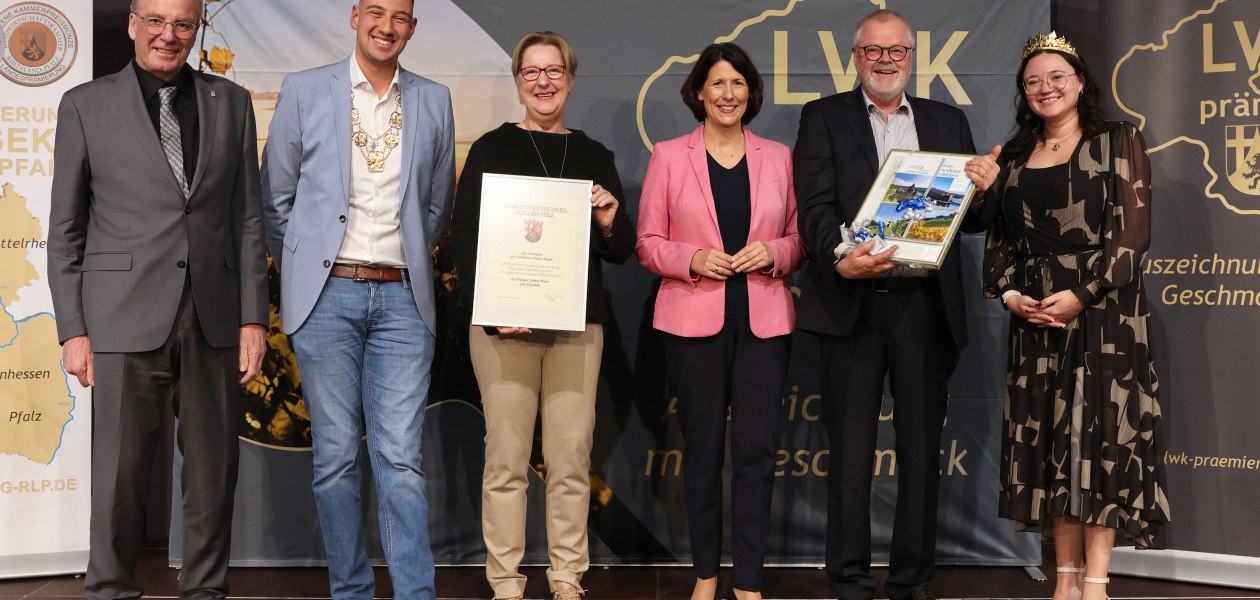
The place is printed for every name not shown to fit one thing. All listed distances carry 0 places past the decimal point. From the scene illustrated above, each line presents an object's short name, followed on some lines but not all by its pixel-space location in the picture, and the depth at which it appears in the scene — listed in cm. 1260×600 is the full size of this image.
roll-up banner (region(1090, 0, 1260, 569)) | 367
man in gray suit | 272
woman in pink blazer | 305
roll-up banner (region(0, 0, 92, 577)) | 374
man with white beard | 310
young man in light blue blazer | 291
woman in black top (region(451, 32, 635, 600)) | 314
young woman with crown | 301
